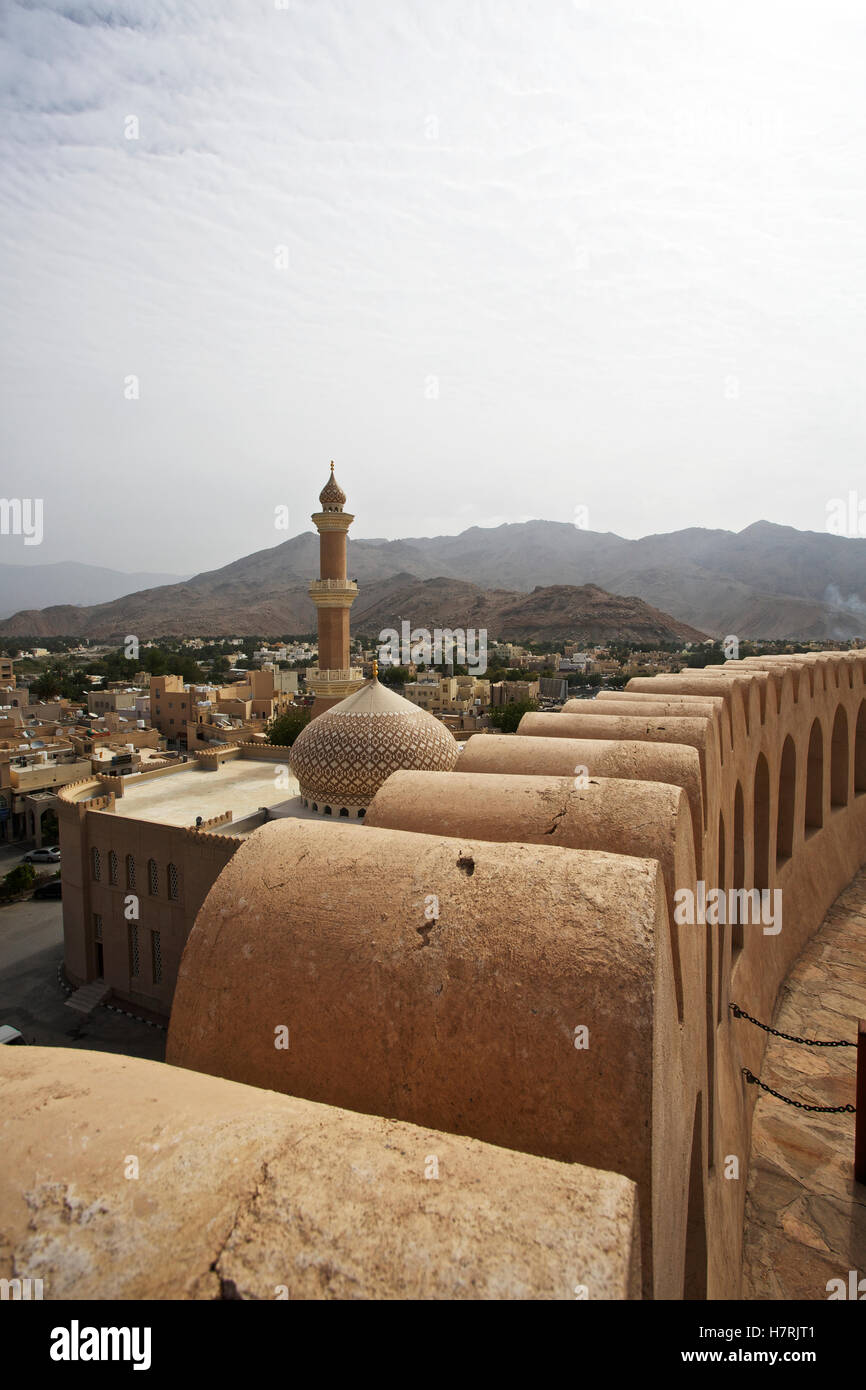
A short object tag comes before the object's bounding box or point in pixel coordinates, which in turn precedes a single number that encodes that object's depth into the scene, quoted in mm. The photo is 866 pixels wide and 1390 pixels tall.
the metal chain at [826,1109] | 6383
